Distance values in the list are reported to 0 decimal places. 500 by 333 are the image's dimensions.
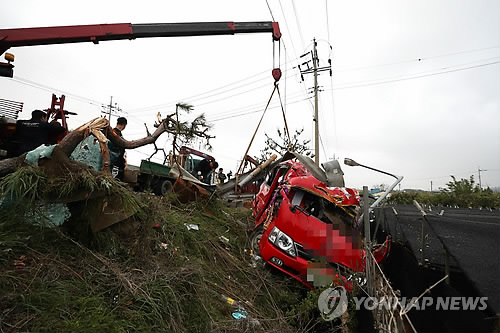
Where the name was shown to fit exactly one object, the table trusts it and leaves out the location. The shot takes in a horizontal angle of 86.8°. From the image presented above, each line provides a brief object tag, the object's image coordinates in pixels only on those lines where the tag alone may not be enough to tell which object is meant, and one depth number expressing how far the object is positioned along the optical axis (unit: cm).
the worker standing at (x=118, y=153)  411
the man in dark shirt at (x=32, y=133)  418
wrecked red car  358
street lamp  339
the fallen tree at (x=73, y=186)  257
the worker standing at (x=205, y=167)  842
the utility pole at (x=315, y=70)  1849
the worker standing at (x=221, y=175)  1018
